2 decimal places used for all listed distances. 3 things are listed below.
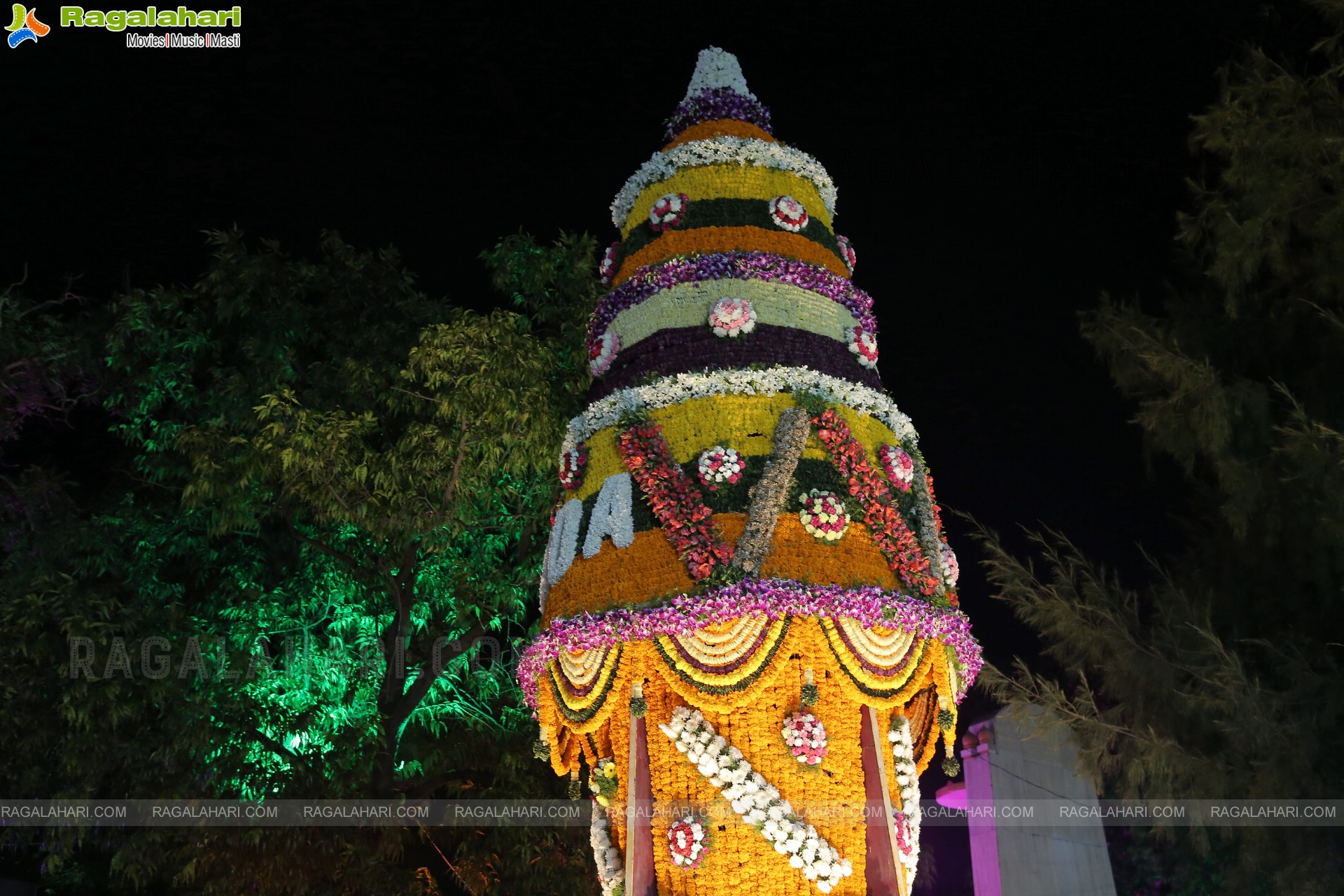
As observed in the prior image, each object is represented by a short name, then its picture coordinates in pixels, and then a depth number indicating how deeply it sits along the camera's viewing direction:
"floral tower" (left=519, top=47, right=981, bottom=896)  8.89
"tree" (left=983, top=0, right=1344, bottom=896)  11.92
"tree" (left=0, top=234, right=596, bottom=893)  11.93
